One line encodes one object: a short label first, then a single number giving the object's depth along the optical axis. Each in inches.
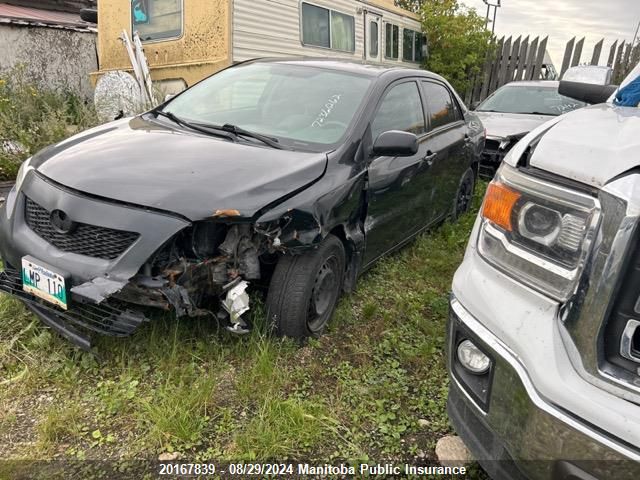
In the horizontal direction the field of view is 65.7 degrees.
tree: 488.1
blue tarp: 78.7
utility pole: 475.4
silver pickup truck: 49.4
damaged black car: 89.2
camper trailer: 286.5
